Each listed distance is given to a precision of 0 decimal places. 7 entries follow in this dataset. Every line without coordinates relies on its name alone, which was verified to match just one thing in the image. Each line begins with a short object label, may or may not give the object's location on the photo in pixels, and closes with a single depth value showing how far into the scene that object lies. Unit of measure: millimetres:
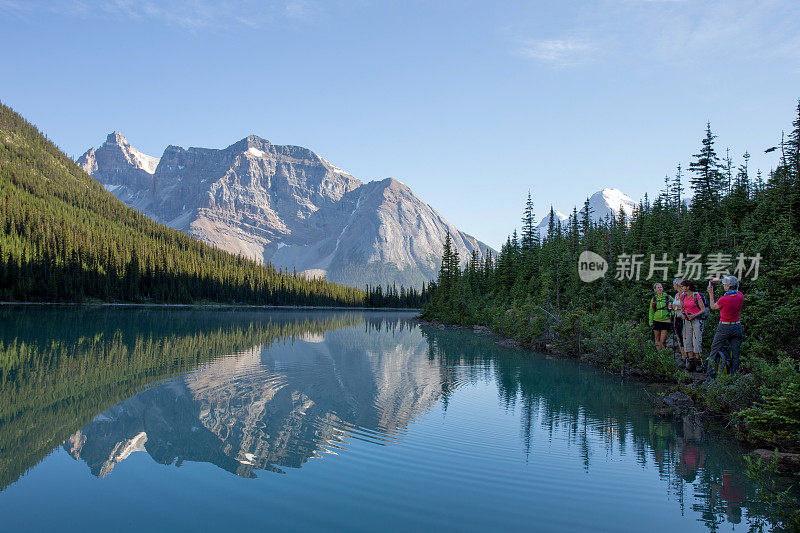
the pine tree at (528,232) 78375
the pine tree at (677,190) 74000
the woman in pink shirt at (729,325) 13250
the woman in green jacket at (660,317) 19344
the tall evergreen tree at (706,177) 56250
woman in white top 17439
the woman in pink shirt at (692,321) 16781
